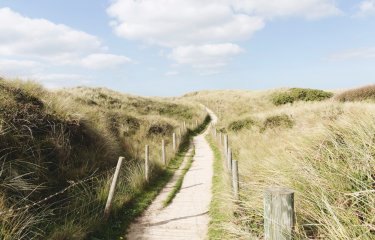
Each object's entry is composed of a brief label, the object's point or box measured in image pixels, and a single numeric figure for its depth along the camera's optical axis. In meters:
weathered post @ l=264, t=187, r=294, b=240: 3.05
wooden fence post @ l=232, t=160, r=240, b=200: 6.24
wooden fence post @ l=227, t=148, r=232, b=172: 9.96
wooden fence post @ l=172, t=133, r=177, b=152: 19.64
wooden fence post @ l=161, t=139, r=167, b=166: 16.06
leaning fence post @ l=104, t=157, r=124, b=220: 8.01
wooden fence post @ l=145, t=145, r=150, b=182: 11.91
